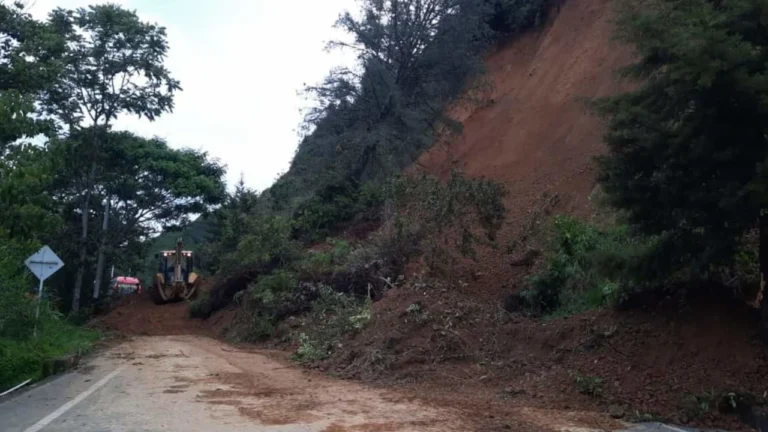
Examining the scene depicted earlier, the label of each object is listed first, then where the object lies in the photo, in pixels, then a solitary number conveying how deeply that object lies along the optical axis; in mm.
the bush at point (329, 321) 18719
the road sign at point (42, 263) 20609
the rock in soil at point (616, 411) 11148
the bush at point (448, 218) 21203
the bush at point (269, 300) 24984
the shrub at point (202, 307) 34000
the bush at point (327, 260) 25203
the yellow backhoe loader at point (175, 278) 39062
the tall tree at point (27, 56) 15367
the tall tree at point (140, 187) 37469
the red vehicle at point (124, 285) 45025
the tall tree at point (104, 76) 34812
